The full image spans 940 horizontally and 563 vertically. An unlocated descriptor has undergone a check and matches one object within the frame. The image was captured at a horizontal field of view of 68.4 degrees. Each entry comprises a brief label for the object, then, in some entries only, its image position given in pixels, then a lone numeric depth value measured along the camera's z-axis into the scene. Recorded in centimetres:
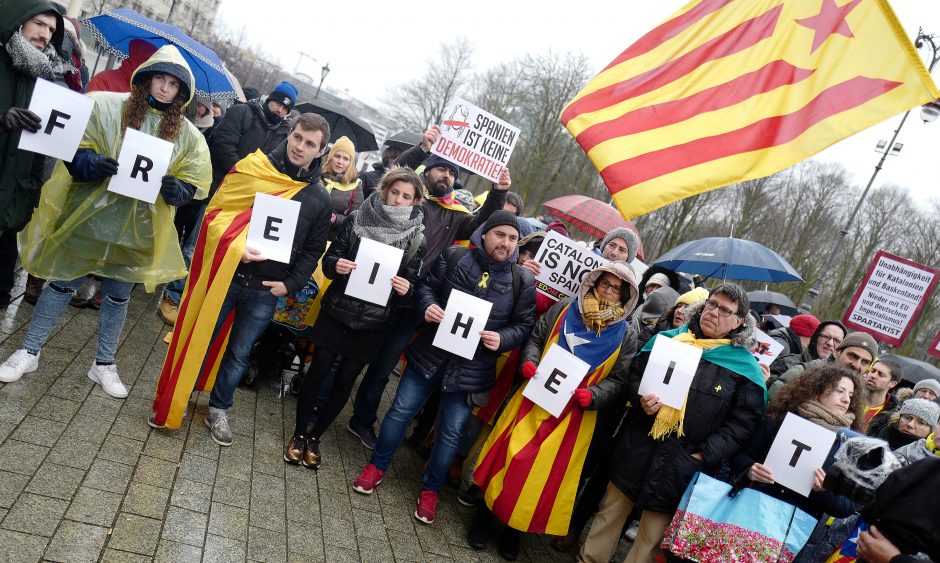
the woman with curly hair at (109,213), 441
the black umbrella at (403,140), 860
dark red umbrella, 943
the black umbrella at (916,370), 1253
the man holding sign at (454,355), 482
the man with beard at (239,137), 648
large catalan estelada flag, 379
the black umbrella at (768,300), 1245
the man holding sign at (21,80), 412
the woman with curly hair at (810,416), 414
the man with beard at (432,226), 547
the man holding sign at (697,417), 432
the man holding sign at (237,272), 459
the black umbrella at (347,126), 1167
